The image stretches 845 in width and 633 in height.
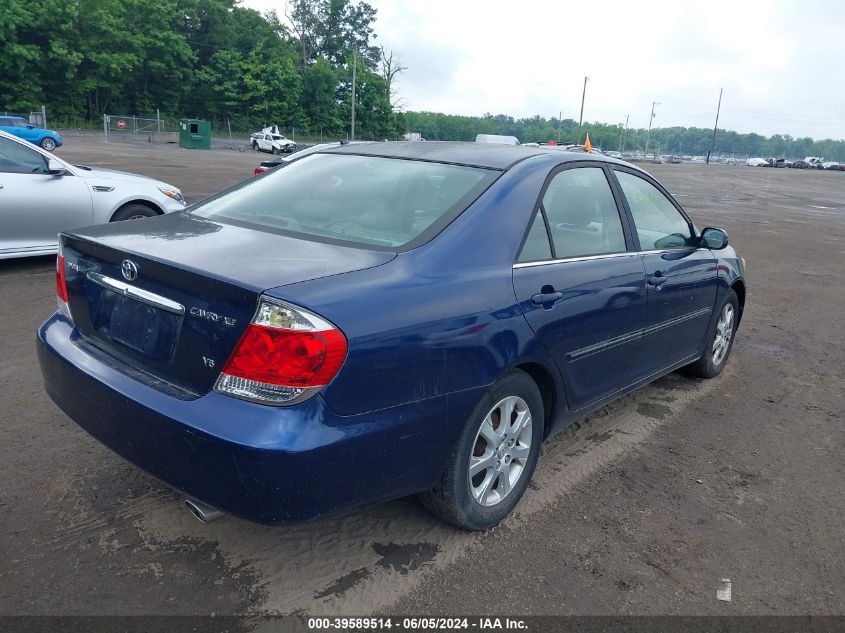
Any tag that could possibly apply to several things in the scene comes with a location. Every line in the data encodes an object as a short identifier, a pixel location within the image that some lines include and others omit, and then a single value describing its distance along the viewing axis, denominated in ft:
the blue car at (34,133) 102.06
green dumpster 152.46
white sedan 22.65
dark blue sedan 7.43
